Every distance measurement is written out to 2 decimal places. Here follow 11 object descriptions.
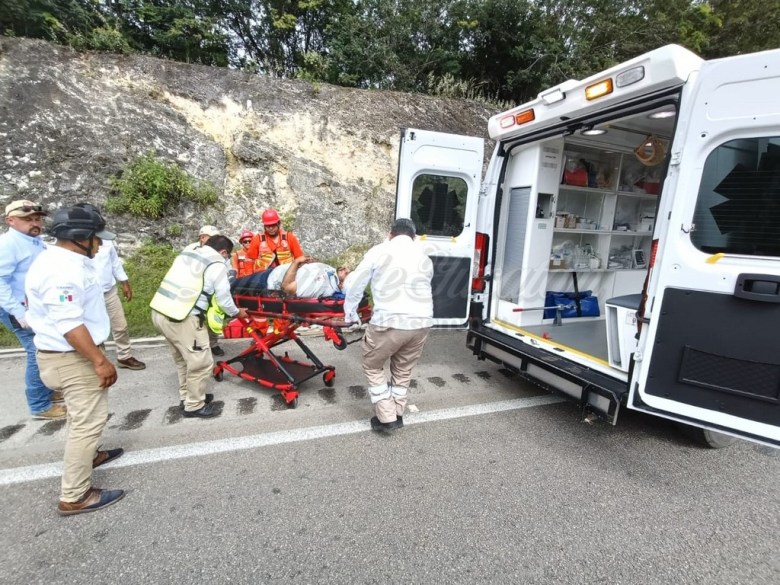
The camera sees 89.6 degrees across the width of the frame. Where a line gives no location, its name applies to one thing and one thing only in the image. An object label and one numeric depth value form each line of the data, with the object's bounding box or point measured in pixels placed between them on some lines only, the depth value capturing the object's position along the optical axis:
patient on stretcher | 3.48
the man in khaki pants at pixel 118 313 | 4.25
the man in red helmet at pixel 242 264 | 5.34
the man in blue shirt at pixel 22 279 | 3.06
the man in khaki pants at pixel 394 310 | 3.07
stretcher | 3.52
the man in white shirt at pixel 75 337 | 2.17
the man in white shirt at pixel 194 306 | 3.17
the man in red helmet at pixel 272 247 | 5.18
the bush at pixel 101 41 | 7.97
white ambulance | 2.21
